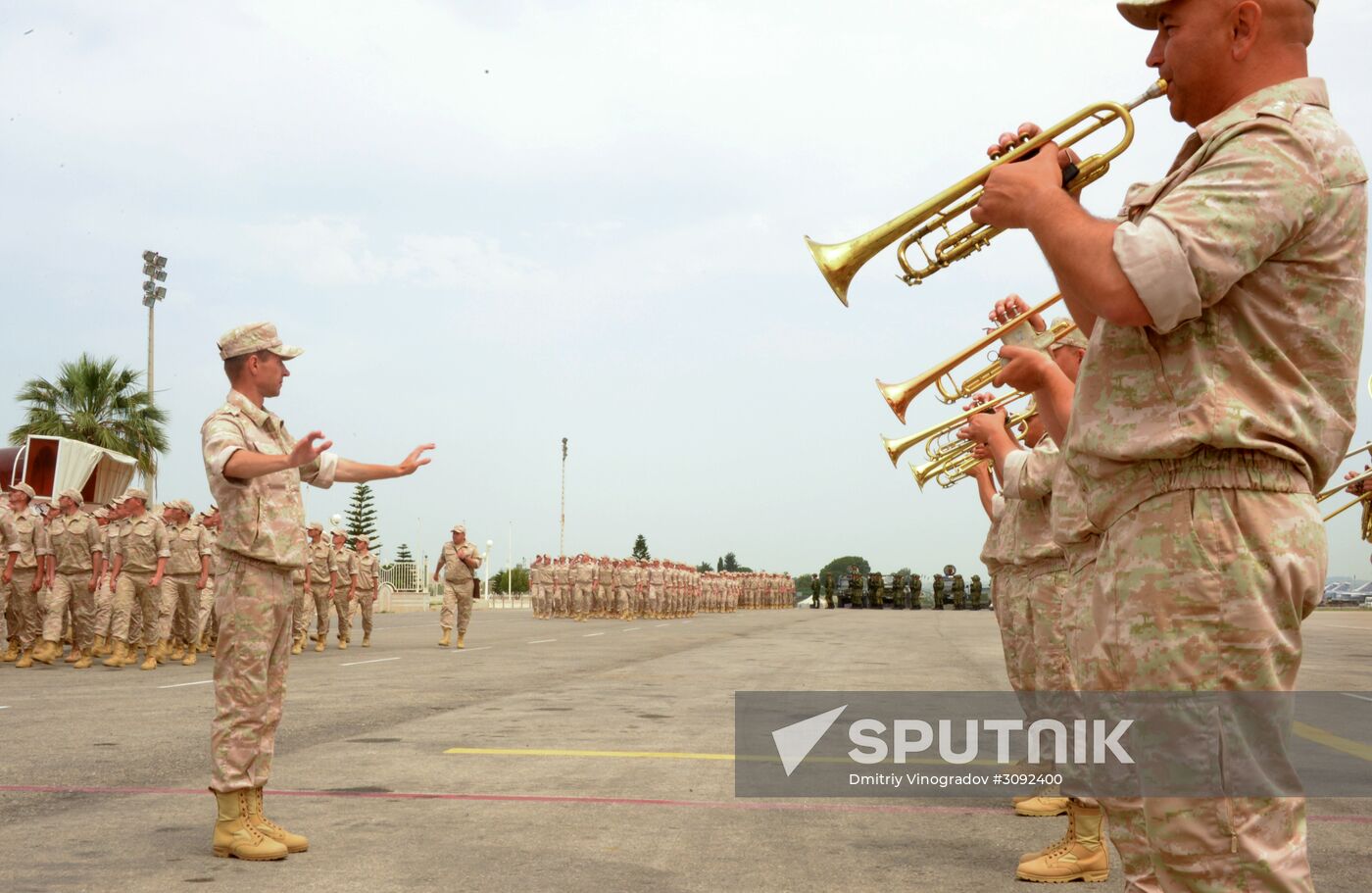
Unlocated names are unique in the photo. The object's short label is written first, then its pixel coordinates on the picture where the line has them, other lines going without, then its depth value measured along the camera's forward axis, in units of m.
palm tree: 37.47
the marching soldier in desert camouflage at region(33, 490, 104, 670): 18.11
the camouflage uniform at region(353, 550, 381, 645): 24.20
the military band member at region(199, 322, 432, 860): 5.45
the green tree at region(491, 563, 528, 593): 105.62
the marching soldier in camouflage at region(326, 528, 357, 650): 22.73
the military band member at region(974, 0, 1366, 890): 2.22
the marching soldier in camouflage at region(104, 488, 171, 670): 17.45
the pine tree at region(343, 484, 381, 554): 106.01
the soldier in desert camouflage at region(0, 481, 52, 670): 17.88
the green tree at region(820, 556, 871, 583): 151.25
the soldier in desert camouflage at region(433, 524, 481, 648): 22.58
